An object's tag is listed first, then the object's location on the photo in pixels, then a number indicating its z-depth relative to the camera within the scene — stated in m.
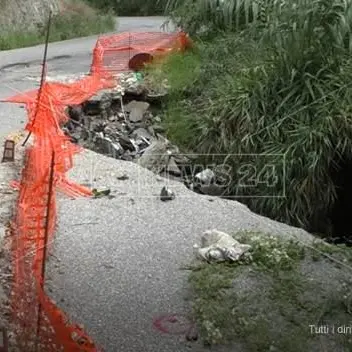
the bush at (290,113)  8.00
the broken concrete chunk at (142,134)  10.66
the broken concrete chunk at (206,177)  8.62
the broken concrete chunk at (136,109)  11.65
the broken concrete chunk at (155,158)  8.83
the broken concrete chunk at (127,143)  10.00
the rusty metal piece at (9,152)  7.65
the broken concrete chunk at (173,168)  8.86
